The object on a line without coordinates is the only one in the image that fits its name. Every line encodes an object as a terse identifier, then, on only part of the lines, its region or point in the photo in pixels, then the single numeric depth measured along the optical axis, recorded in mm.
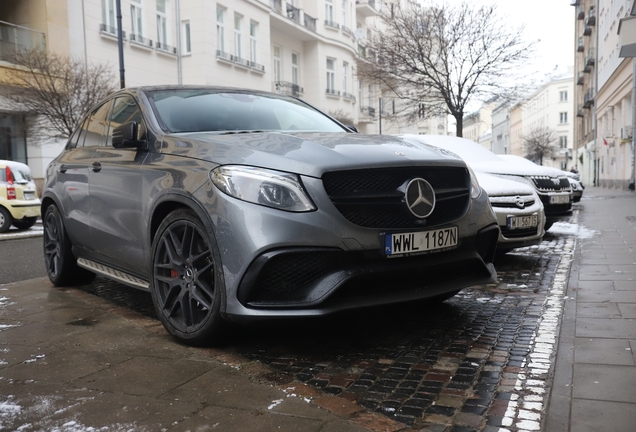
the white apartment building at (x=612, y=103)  34344
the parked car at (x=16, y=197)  13547
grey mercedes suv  3279
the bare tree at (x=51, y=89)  16703
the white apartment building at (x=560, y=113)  96125
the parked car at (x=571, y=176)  9703
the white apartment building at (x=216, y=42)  19609
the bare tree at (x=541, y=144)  84312
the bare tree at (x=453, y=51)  24375
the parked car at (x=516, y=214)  6574
